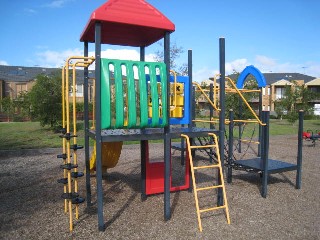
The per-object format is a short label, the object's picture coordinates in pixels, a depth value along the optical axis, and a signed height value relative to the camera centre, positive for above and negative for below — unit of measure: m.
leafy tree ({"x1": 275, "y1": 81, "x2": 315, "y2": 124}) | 29.39 +0.75
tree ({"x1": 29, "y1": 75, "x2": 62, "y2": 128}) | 18.42 +0.42
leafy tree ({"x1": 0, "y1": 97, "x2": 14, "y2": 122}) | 36.03 +0.11
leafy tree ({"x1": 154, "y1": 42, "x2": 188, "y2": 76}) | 26.03 +4.64
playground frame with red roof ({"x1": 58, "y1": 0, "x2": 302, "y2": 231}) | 4.43 +0.15
